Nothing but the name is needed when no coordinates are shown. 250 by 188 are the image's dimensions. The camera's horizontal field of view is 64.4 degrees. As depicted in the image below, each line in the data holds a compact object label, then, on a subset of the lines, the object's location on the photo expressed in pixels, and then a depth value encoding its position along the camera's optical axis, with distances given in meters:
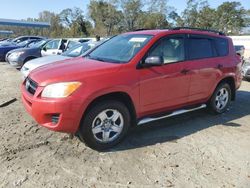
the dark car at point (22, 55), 8.42
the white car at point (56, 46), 8.45
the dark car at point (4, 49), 12.03
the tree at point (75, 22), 45.96
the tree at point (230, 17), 32.94
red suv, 2.75
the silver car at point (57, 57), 5.73
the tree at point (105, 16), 43.28
